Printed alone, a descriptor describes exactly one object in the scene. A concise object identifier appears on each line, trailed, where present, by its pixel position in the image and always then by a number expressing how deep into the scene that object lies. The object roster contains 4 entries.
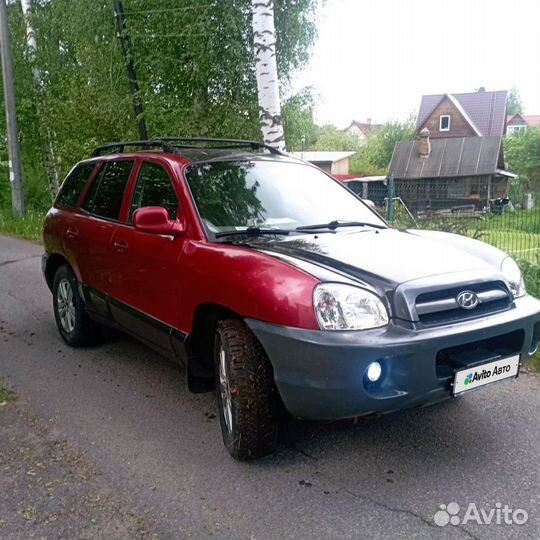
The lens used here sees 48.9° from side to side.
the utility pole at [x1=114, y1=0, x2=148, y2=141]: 11.79
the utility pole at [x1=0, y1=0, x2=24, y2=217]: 16.55
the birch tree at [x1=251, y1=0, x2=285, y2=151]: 8.82
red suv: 2.79
